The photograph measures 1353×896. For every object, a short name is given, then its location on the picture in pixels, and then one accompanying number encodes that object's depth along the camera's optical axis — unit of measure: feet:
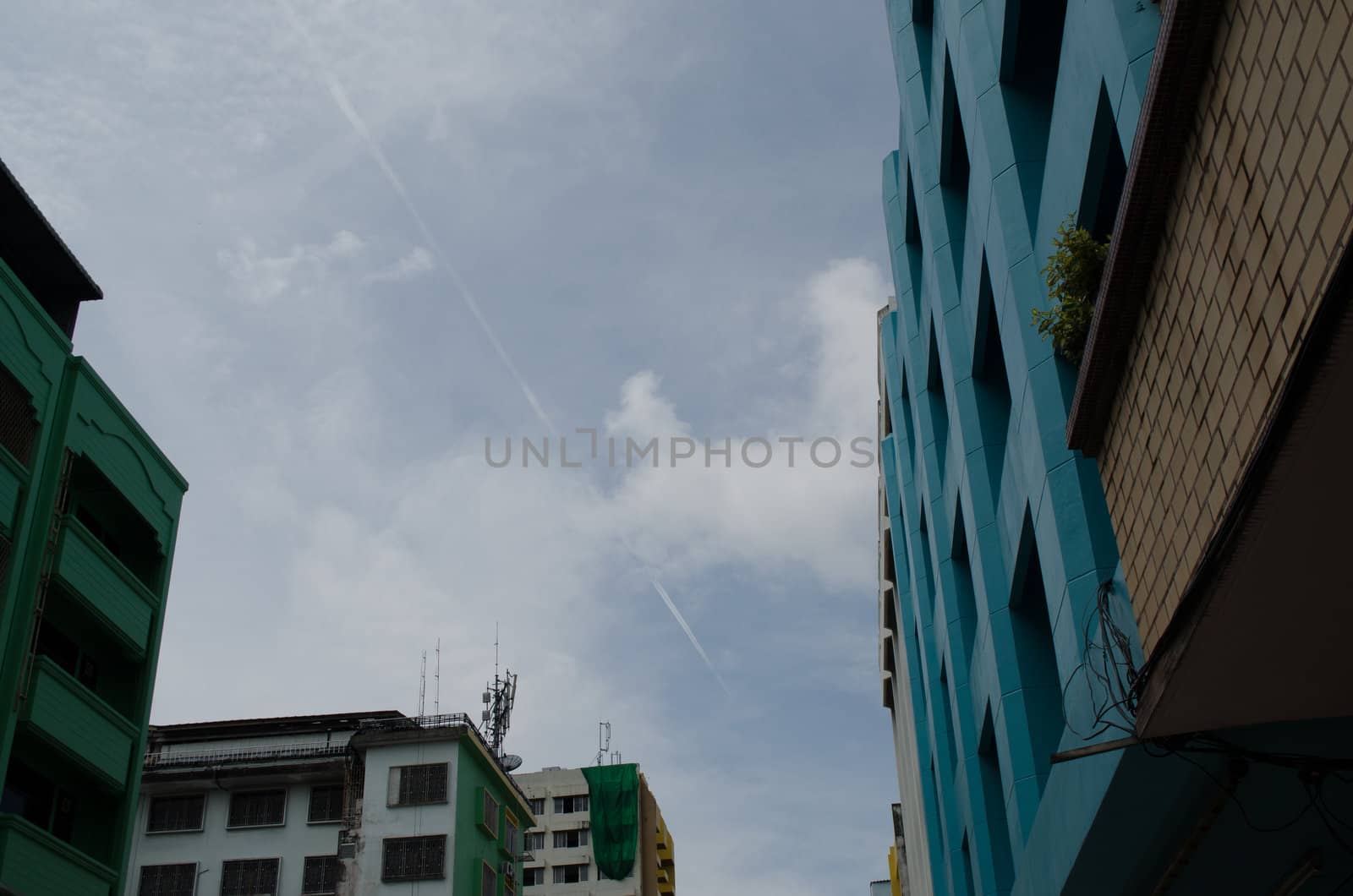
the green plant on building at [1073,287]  27.20
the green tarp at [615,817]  231.30
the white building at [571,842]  232.94
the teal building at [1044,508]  25.73
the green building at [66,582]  63.46
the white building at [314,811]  132.98
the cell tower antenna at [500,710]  189.30
